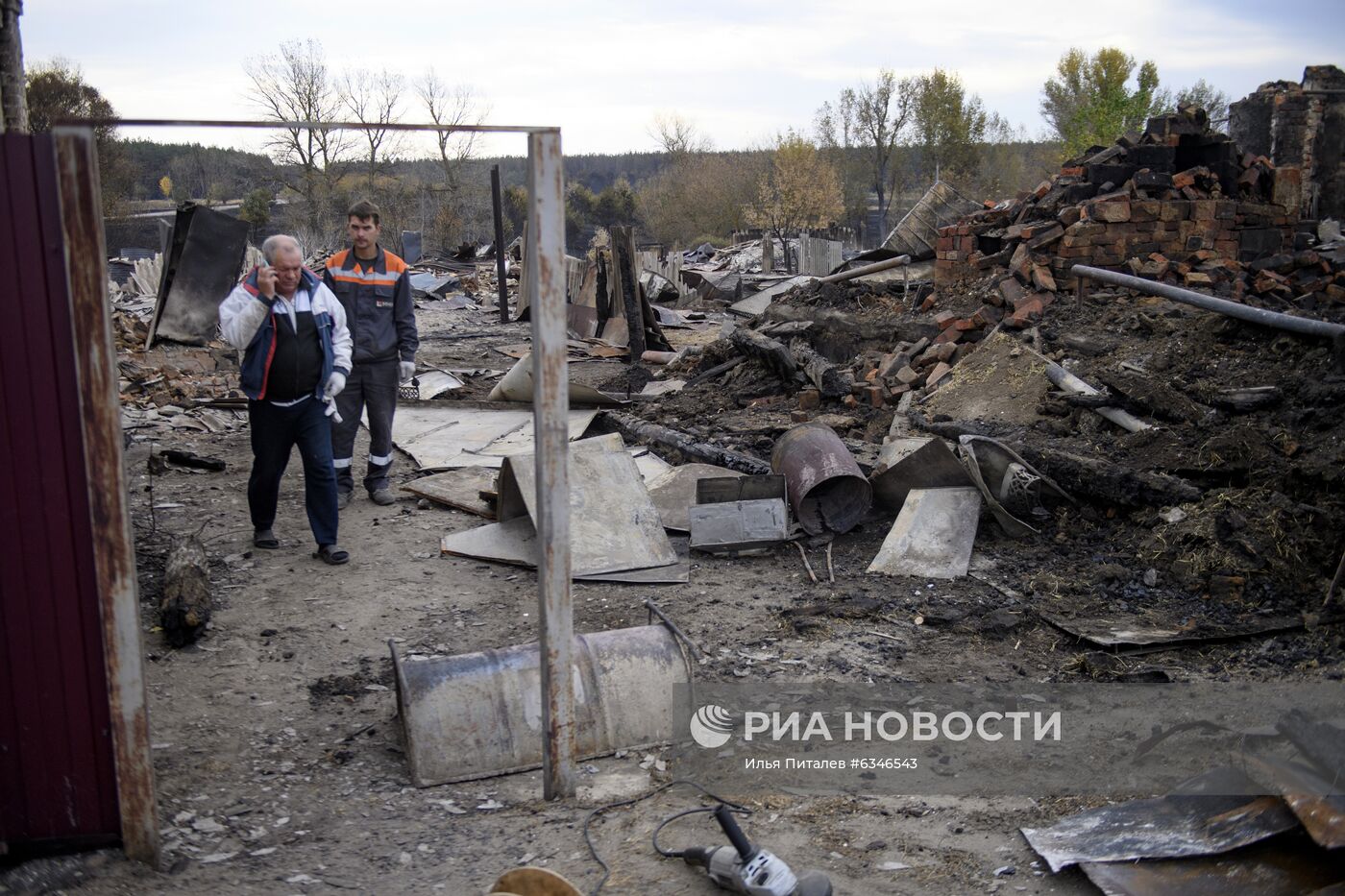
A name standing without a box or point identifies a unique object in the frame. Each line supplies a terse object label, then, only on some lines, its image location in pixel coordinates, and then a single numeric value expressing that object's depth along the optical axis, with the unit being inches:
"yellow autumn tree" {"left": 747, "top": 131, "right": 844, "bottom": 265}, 1717.2
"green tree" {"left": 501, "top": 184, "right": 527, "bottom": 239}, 1866.4
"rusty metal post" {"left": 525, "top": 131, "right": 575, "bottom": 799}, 113.1
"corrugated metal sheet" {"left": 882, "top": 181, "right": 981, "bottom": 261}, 516.4
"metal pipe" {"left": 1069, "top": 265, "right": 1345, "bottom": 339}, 254.7
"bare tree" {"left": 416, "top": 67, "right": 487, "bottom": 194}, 1615.4
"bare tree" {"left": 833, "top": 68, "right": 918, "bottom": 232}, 2214.6
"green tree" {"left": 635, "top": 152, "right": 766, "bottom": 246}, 1957.4
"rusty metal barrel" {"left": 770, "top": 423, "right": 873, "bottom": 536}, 244.8
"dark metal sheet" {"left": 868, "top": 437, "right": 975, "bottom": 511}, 244.1
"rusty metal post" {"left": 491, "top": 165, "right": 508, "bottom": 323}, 737.6
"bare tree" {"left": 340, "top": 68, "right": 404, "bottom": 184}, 1380.4
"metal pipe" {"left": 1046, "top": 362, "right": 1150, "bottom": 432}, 263.0
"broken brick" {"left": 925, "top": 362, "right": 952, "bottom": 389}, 354.9
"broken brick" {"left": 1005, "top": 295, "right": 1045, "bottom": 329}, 359.3
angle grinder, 106.3
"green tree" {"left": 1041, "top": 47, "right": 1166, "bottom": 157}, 1651.1
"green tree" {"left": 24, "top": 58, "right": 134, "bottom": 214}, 1263.4
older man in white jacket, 204.4
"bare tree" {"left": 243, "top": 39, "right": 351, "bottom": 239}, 1501.0
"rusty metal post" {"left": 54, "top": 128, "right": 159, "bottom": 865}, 102.2
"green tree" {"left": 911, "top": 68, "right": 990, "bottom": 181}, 2193.7
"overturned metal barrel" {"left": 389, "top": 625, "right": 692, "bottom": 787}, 136.9
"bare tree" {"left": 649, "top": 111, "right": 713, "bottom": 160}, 2335.1
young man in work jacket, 248.7
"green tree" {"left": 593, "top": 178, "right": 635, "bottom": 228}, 2219.5
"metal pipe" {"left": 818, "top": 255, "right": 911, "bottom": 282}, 488.7
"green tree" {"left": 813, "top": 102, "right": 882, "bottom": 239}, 2244.1
